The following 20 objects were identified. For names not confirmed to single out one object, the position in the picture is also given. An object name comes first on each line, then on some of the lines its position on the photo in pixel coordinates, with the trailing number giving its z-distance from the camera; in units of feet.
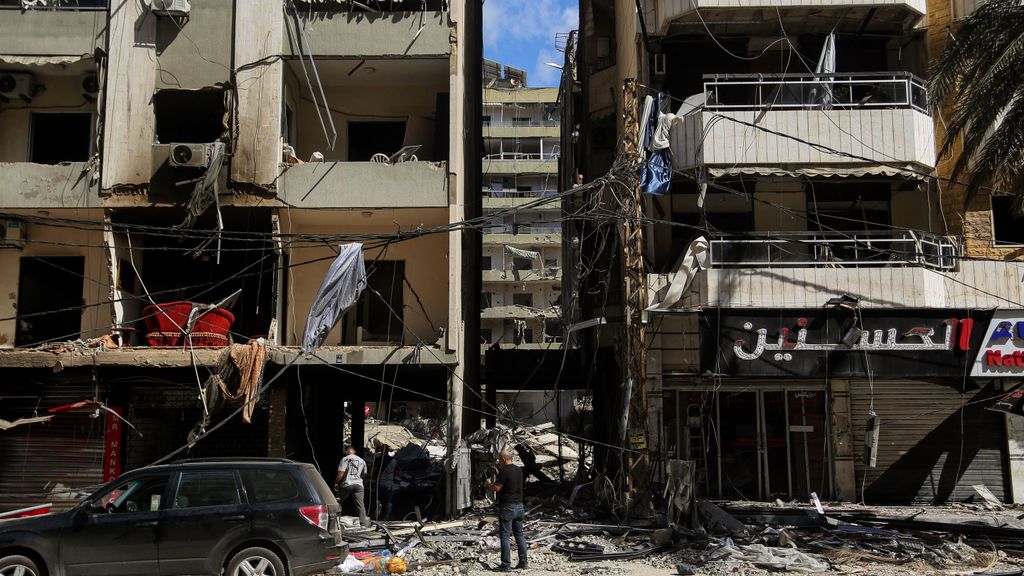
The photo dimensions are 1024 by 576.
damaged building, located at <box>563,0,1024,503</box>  52.16
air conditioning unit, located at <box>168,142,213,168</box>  54.29
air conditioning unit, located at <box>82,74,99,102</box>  60.90
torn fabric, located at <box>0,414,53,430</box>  50.93
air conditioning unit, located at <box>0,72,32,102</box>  60.23
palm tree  42.65
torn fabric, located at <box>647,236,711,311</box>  49.14
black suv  31.27
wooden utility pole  45.01
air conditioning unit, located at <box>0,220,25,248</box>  59.62
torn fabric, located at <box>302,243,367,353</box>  53.43
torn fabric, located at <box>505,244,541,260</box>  145.24
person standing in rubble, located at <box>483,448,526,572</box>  36.81
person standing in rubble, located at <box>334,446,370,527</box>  49.60
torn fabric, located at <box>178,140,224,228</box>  54.08
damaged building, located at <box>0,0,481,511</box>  53.93
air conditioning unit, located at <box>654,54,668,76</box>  60.70
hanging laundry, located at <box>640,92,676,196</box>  50.19
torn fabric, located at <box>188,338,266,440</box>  51.57
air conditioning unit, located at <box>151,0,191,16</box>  56.70
